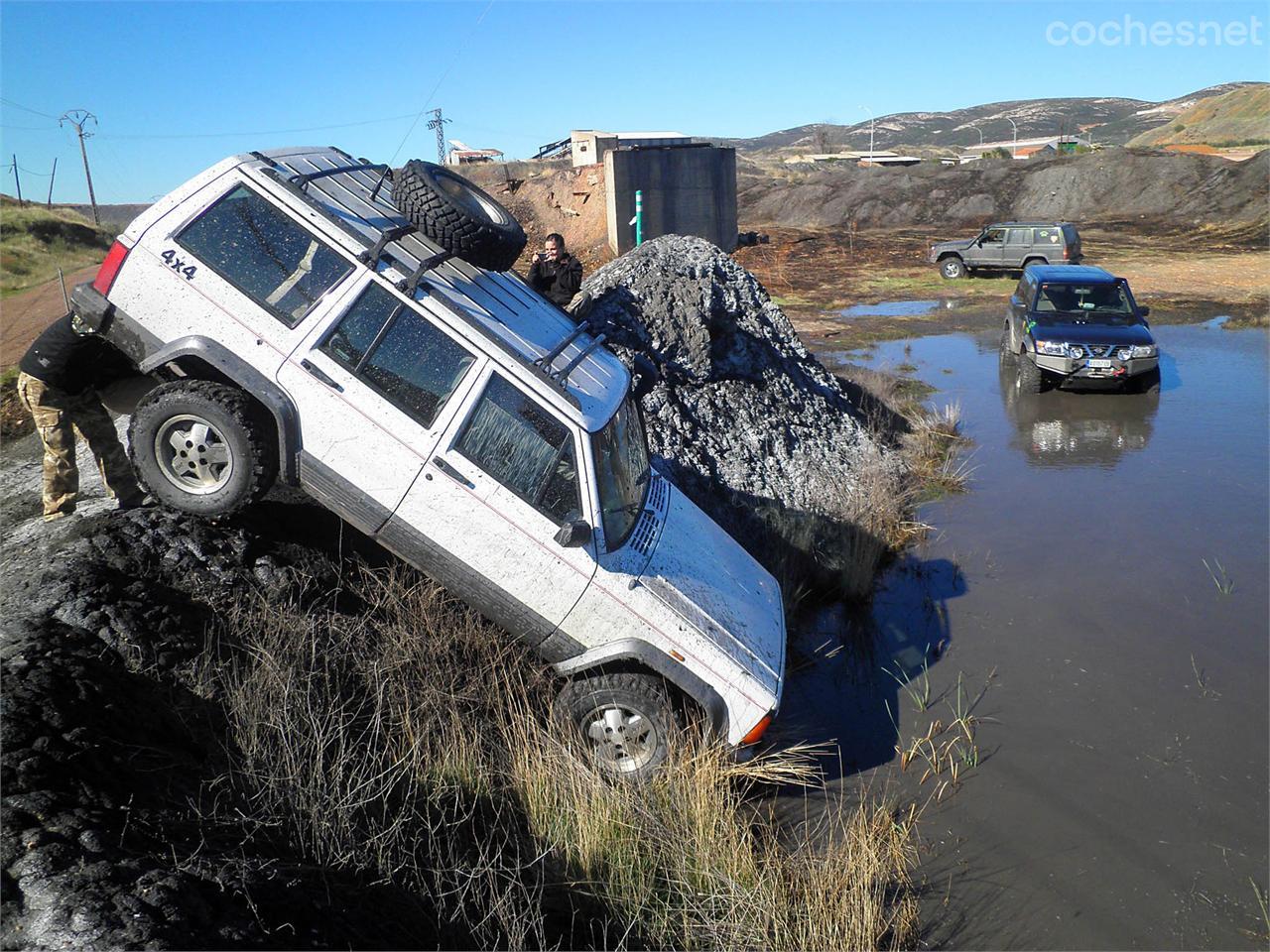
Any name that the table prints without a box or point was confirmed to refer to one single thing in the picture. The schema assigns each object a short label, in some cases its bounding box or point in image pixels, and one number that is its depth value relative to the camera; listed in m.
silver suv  27.95
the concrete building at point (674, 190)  26.25
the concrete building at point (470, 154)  59.78
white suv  5.02
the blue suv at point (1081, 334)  14.07
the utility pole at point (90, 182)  60.55
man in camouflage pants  5.74
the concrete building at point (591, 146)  32.34
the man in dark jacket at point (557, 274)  10.23
